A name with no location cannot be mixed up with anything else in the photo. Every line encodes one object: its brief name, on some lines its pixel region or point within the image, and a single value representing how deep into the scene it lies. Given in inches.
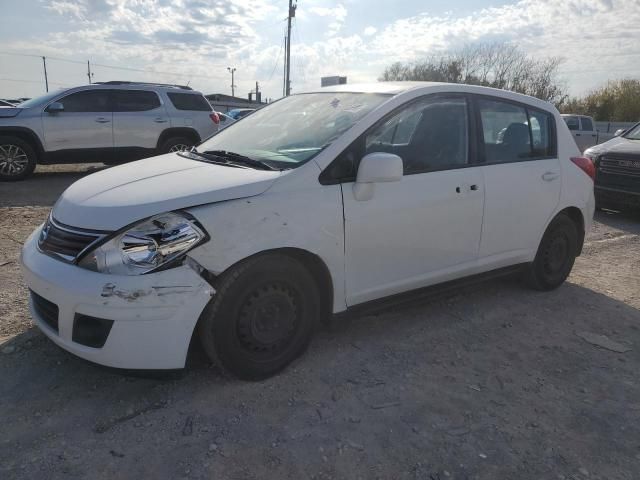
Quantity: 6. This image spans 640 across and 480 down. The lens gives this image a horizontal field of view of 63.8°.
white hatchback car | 100.2
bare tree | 1824.6
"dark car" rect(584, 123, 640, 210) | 315.0
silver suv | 362.3
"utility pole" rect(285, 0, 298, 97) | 1242.0
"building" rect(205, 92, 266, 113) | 1683.3
